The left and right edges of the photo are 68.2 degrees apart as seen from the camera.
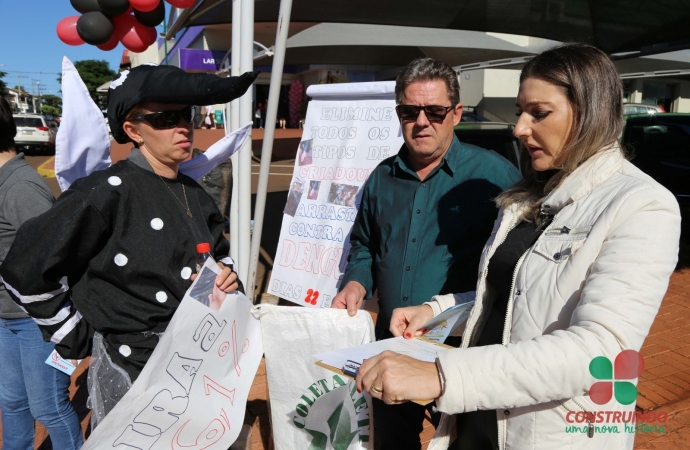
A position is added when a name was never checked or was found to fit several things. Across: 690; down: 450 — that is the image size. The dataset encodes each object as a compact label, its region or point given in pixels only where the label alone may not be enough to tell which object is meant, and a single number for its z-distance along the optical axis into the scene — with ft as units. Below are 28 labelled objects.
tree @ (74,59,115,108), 218.38
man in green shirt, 7.30
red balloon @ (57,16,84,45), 13.38
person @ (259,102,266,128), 91.29
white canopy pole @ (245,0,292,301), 11.60
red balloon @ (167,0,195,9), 13.22
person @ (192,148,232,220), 16.52
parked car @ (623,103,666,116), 39.16
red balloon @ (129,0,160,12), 12.53
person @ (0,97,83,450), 7.45
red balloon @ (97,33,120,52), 13.58
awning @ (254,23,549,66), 42.83
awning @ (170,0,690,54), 18.47
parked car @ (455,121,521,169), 16.46
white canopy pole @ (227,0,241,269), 11.29
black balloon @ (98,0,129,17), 12.55
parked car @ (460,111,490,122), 44.75
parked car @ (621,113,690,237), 24.91
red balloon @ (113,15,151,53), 13.55
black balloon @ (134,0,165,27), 13.11
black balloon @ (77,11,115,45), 12.47
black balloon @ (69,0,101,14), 12.47
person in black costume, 5.33
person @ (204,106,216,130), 85.40
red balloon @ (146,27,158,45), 13.80
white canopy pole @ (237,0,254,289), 10.94
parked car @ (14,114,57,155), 71.00
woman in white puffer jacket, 3.84
